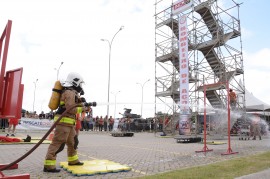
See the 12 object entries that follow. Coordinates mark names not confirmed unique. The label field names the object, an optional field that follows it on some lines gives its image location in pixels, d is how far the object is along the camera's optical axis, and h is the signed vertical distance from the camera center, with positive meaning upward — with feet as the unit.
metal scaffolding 72.49 +19.29
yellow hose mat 18.02 -2.94
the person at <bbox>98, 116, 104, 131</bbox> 100.42 +1.62
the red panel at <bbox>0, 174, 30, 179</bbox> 14.10 -2.75
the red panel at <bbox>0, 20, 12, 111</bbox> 14.38 +3.76
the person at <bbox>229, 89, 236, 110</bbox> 52.35 +6.32
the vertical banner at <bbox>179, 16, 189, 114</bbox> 60.90 +15.35
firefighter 18.79 +0.05
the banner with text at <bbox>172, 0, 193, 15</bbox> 66.80 +31.23
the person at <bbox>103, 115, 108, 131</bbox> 102.68 +1.13
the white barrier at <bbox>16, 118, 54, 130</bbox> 74.01 +0.35
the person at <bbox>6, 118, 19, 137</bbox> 46.62 +0.44
